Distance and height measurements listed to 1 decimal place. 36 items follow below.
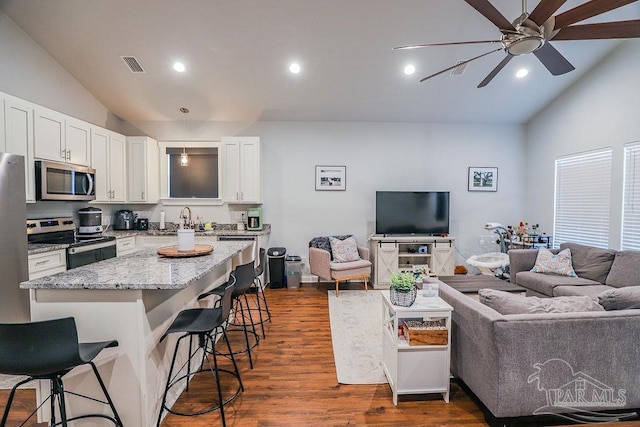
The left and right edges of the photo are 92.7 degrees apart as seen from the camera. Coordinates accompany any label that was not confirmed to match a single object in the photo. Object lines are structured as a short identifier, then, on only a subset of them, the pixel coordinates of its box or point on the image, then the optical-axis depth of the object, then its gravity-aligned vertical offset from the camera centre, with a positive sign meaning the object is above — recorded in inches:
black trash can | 201.8 -41.6
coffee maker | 200.2 -9.0
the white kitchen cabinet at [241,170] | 201.9 +23.5
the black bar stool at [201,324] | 78.1 -32.1
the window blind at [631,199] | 146.0 +4.8
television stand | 202.4 -32.0
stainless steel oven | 134.0 -17.2
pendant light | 176.5 +56.5
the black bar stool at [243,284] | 96.7 -25.7
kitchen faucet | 206.2 -9.8
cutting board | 98.7 -15.8
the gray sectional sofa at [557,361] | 71.5 -36.6
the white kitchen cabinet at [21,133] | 120.0 +28.5
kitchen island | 70.4 -27.8
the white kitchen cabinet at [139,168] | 195.5 +23.2
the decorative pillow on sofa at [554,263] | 151.1 -28.0
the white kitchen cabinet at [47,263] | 116.6 -24.2
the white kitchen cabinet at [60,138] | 133.3 +31.3
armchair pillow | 198.7 -28.9
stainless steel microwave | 131.4 +10.4
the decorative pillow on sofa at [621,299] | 76.2 -22.8
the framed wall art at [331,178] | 219.3 +20.3
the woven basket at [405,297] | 88.8 -26.6
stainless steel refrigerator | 104.3 -13.3
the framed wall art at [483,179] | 223.6 +21.0
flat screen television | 212.2 -3.0
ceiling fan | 72.9 +47.7
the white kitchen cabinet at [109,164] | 169.3 +23.5
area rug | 102.7 -55.3
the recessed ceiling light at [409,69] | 165.2 +75.4
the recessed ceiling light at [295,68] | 163.3 +74.8
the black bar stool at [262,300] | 126.3 -53.4
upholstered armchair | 189.2 -34.4
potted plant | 88.6 -24.4
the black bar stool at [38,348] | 55.2 -26.5
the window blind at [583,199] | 163.6 +5.8
